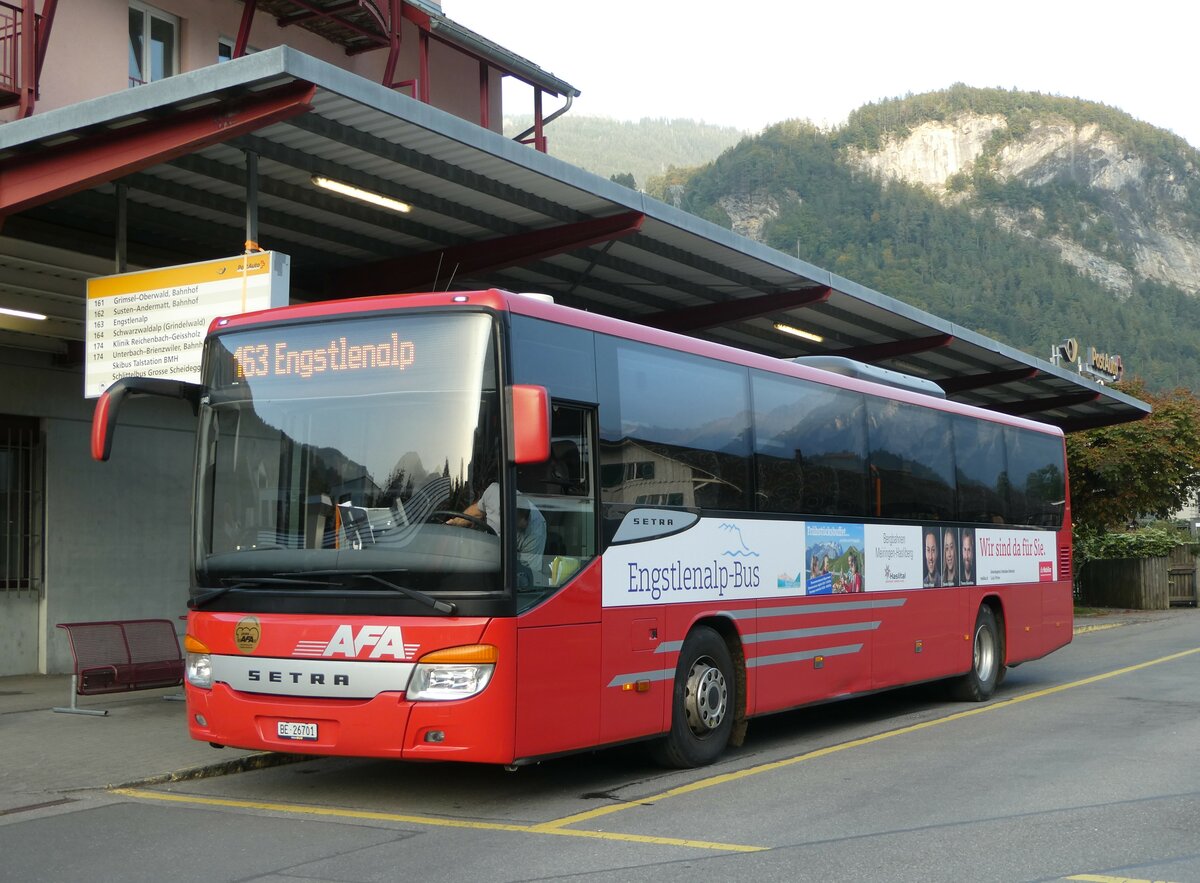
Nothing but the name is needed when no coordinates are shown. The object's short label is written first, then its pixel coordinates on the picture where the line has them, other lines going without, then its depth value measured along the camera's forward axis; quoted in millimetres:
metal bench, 12508
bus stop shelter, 10477
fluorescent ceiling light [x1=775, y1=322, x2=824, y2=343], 20881
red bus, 8055
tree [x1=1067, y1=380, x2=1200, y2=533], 33094
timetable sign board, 11078
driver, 8047
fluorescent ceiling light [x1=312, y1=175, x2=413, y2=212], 12430
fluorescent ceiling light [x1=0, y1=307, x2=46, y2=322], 15123
